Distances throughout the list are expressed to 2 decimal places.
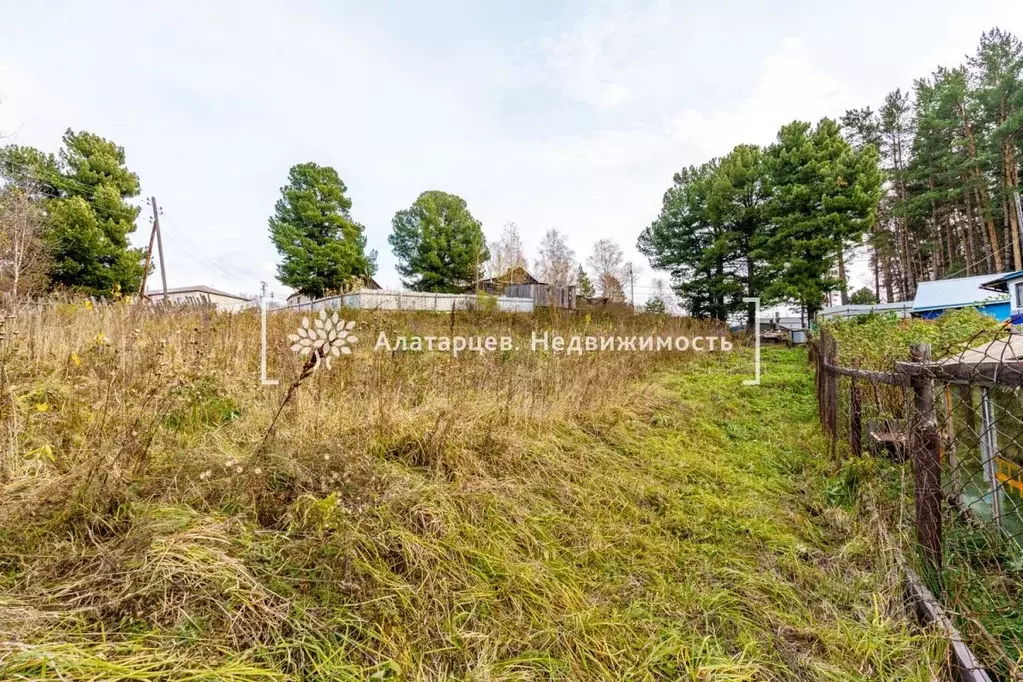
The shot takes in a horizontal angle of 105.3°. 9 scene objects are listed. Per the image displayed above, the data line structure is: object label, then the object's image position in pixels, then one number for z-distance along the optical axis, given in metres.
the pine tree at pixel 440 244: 24.02
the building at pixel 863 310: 14.97
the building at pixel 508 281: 21.72
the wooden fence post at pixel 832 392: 3.48
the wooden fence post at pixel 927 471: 1.61
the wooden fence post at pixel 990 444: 1.71
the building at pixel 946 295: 15.03
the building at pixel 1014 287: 10.59
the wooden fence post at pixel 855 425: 3.09
